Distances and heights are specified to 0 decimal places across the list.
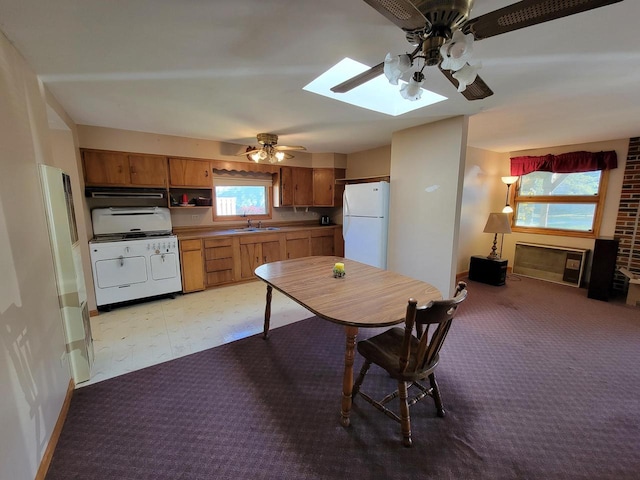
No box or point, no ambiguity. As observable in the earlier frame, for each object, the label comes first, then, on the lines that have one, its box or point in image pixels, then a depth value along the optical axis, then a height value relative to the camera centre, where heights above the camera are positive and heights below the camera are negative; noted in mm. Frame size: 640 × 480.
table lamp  4359 -342
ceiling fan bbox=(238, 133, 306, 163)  3520 +757
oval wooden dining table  1478 -612
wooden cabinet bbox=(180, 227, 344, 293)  3867 -802
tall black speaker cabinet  3604 -915
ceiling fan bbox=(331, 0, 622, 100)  947 +719
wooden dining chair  1322 -934
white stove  3182 -628
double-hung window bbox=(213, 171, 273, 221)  4555 +183
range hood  3340 +181
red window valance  3922 +664
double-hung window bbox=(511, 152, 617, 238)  4086 +180
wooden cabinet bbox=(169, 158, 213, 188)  3850 +488
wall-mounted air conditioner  4246 -1029
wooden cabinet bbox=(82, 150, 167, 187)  3303 +490
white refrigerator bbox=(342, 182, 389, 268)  3744 -260
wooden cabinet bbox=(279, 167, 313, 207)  4941 +354
